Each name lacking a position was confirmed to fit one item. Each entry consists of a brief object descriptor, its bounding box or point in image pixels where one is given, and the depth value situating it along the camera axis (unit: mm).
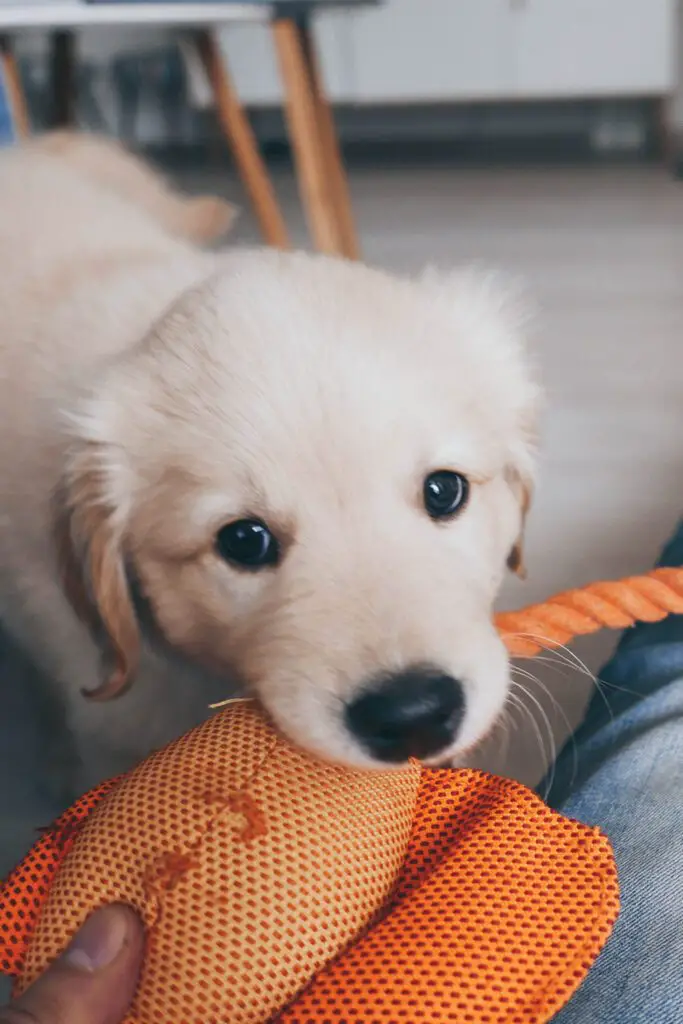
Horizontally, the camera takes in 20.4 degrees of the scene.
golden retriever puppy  376
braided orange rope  455
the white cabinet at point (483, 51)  1759
